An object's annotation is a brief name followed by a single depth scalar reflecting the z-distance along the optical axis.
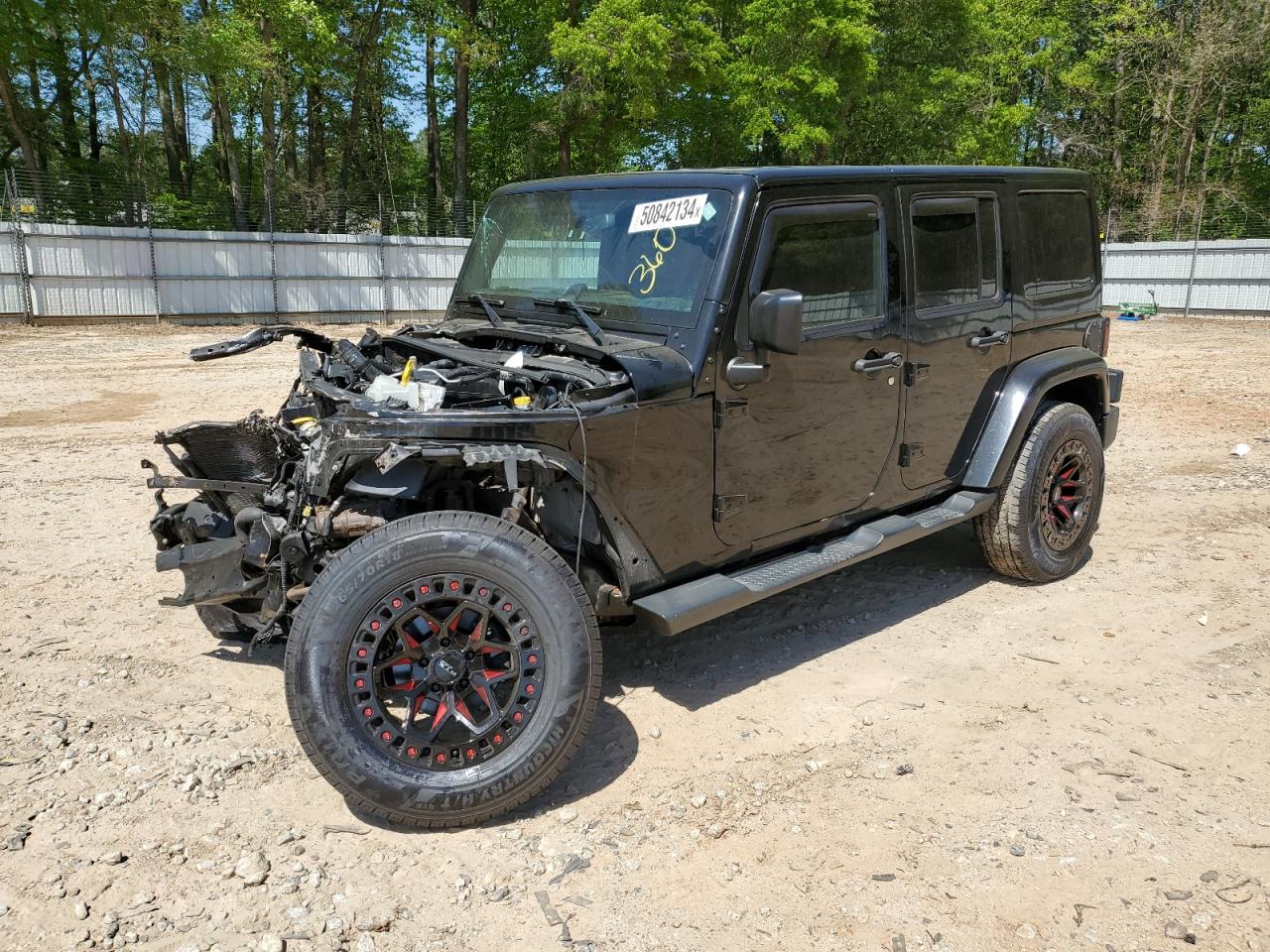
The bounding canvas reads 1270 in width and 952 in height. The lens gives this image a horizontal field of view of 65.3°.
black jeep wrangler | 3.24
